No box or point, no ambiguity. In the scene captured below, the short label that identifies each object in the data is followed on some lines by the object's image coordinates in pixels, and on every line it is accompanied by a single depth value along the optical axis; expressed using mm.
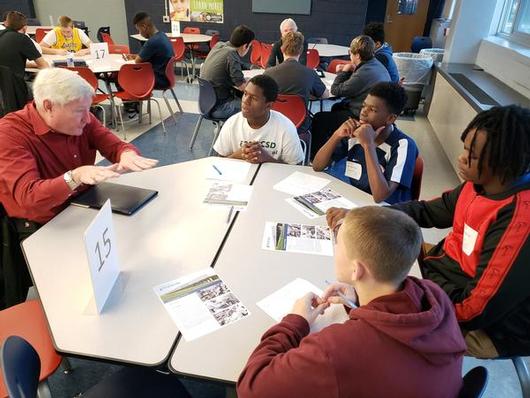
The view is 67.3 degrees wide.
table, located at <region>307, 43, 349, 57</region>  6020
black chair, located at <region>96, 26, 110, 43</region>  7763
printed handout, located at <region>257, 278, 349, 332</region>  1177
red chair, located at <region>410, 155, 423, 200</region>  2057
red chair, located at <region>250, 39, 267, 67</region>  6801
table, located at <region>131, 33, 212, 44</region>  6916
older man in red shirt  1629
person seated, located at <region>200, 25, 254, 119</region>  3971
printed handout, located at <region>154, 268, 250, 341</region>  1146
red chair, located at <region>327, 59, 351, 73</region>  5209
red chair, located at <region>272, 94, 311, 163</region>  3372
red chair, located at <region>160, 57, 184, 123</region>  4892
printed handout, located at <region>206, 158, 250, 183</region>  2092
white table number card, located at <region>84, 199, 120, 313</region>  1104
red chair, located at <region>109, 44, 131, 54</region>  5895
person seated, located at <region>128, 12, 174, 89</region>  4797
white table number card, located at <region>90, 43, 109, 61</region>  5023
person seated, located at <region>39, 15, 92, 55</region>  5368
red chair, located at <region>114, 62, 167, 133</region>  4324
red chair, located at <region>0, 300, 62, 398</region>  1264
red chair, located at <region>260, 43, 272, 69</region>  6483
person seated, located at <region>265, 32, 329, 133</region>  3529
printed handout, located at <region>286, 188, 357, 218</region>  1796
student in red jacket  1243
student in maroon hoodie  801
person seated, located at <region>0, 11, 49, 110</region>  3686
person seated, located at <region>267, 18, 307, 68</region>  4777
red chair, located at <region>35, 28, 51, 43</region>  6680
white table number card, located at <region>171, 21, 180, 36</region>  6904
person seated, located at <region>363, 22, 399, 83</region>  4164
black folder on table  1749
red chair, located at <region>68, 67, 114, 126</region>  3997
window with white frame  4414
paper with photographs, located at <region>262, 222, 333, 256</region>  1523
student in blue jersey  1979
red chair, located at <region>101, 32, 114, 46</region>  6805
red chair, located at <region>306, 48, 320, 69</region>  5723
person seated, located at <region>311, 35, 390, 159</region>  3541
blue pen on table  2130
